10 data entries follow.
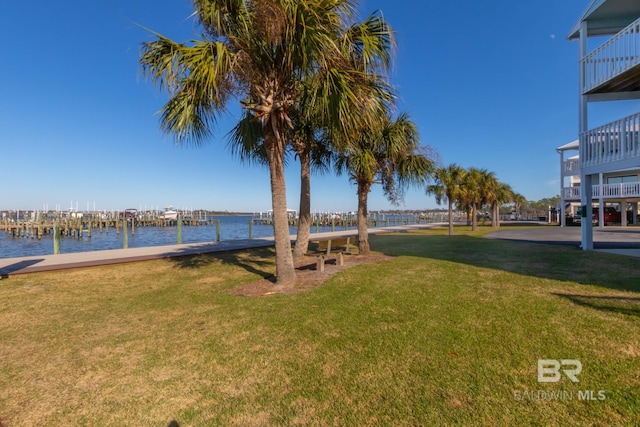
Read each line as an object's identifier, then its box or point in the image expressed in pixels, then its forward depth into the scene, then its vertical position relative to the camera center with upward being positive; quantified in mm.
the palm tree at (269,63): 5406 +2775
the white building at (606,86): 9172 +4027
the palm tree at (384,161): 10062 +1734
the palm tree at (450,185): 24688 +2084
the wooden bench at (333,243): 11125 -1103
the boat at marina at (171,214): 85875 +182
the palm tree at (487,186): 29688 +2368
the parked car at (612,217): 30875 -737
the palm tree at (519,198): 51678 +2060
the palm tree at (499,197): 33781 +1592
